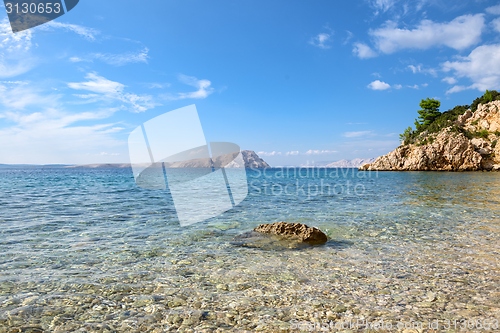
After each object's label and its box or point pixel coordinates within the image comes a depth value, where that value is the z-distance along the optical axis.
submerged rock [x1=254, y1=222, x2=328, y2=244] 8.48
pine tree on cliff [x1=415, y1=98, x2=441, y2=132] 97.75
